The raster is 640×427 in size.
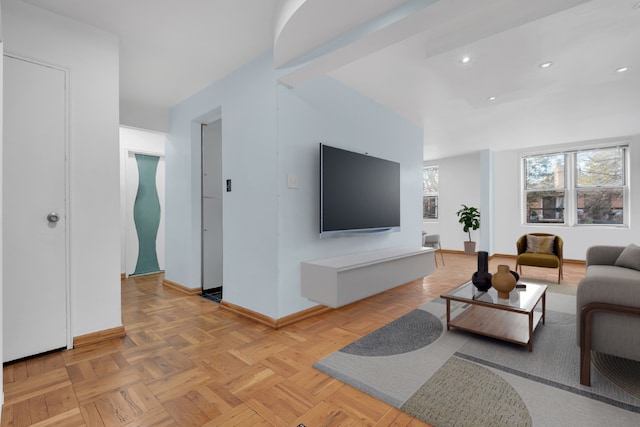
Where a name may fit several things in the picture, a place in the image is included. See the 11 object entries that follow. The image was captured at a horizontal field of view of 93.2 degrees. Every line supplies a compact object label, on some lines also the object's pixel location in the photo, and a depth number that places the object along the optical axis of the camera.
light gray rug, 1.46
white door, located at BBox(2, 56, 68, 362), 2.00
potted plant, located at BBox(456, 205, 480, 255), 7.01
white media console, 2.50
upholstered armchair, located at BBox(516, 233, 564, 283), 4.29
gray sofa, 1.57
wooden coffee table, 2.18
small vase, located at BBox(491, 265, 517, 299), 2.39
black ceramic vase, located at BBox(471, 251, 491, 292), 2.58
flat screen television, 2.91
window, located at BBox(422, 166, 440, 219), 7.95
